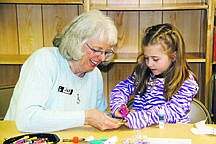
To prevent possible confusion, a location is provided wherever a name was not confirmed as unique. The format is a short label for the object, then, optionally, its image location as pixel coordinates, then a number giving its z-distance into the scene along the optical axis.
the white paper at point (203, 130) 1.36
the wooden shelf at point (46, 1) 2.37
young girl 1.62
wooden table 1.33
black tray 1.28
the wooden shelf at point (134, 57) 2.39
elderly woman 1.39
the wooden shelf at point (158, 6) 2.32
